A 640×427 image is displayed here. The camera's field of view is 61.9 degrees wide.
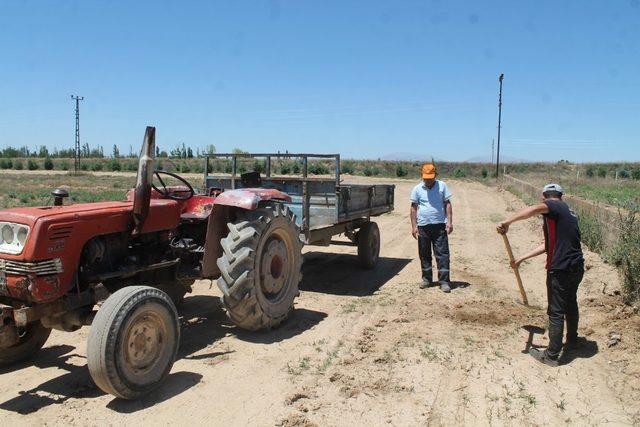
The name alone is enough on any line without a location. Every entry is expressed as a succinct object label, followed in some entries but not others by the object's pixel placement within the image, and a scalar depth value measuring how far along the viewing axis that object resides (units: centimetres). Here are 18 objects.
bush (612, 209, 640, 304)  595
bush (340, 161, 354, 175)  5489
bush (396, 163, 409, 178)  5400
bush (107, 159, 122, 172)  7267
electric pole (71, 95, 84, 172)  5572
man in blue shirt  759
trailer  696
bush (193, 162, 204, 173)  6591
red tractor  376
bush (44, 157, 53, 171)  7325
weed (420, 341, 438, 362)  479
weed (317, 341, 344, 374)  456
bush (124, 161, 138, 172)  7317
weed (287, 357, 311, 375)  450
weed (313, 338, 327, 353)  506
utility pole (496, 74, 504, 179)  4513
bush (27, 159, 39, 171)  7181
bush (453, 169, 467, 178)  5774
